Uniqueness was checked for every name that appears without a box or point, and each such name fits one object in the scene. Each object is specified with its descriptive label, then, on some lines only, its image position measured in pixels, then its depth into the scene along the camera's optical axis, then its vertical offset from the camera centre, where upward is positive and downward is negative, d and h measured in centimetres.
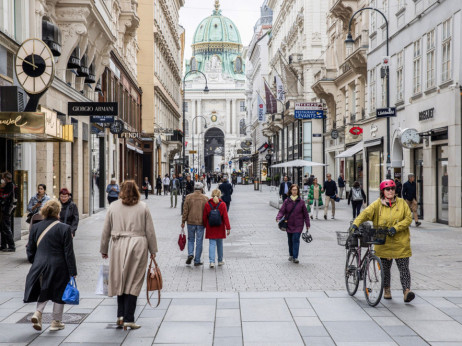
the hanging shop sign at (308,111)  3391 +294
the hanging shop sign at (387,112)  2208 +186
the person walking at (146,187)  4026 -121
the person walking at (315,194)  2364 -102
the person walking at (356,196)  2100 -95
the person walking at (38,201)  1203 -61
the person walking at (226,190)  2461 -87
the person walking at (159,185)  4878 -132
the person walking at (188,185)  2994 -81
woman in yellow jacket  828 -74
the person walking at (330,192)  2369 -93
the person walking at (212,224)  1171 -99
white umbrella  3312 +15
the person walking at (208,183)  6188 -155
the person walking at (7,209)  1316 -82
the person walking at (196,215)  1179 -86
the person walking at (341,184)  3769 -101
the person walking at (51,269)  697 -108
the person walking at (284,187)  2778 -87
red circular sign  3047 +171
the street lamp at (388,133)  2248 +120
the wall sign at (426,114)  2119 +173
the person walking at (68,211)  1089 -73
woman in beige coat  704 -86
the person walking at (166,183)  4912 -118
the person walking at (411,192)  1975 -78
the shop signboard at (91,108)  1941 +182
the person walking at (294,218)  1235 -97
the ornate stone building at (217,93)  14975 +1709
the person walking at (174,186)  3183 -93
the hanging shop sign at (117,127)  3081 +192
